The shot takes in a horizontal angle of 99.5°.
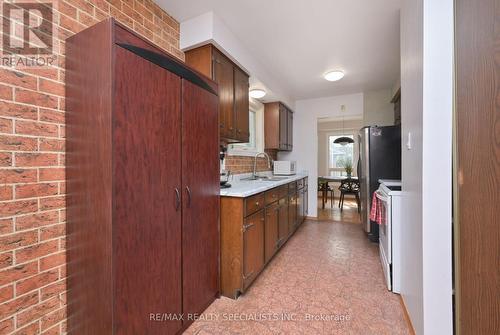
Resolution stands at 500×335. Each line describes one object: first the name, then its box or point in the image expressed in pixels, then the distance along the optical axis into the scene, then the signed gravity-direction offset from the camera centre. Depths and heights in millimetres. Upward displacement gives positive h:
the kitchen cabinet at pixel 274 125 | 3912 +810
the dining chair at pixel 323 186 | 5656 -488
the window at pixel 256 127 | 3787 +778
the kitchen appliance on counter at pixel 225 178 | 2269 -117
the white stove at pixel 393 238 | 1902 -652
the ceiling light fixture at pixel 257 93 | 3307 +1186
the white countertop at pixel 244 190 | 1784 -201
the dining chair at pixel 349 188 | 5236 -500
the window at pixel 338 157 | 7121 +392
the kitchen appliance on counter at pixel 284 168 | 3882 +5
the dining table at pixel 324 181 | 5504 -347
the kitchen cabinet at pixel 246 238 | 1808 -654
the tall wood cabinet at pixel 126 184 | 1010 -82
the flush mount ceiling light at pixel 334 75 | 3092 +1380
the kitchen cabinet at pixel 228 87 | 2074 +915
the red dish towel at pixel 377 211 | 2262 -481
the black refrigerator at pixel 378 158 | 3004 +147
